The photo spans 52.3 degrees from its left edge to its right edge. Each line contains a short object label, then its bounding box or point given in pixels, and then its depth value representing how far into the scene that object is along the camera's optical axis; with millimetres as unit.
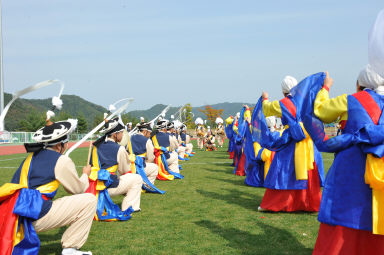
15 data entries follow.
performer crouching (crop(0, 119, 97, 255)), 3816
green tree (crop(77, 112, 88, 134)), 61419
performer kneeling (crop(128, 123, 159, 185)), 9711
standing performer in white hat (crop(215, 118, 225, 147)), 28156
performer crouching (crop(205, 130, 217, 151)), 26902
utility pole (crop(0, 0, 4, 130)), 18344
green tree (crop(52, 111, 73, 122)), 50312
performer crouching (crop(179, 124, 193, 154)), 21953
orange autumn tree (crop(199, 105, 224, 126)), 91062
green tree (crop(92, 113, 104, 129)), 63719
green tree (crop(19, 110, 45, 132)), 55322
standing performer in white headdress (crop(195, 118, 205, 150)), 28625
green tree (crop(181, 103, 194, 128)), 67112
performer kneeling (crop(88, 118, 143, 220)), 6219
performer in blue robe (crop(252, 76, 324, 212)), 5988
